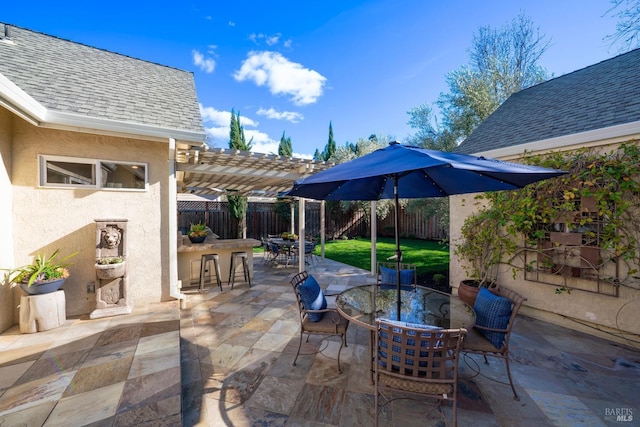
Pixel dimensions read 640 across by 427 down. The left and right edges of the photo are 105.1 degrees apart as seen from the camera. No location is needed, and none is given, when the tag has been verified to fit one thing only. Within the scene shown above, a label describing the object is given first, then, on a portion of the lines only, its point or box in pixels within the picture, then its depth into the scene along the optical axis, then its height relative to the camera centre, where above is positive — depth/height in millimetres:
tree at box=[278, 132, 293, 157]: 22219 +5972
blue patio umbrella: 2090 +386
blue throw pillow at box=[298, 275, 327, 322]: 3254 -1153
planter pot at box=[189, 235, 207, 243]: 6621 -707
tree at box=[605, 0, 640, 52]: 5371 +4290
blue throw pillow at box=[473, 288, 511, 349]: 2695 -1192
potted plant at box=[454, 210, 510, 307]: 5129 -877
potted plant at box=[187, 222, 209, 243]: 6621 -597
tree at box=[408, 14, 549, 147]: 9742 +5500
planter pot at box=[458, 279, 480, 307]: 4855 -1624
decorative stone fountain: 4266 -1085
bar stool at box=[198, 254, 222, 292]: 6098 -1335
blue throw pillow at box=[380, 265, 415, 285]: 4461 -1206
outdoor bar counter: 6492 -1158
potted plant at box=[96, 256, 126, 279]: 4160 -919
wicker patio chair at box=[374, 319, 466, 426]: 2012 -1258
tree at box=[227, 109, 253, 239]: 13781 +4561
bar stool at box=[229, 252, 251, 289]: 6664 -1507
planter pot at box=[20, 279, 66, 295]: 3658 -1108
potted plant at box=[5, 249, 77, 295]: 3668 -963
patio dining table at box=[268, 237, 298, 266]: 8998 -1244
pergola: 5660 +1261
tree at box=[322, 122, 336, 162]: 21250 +5736
